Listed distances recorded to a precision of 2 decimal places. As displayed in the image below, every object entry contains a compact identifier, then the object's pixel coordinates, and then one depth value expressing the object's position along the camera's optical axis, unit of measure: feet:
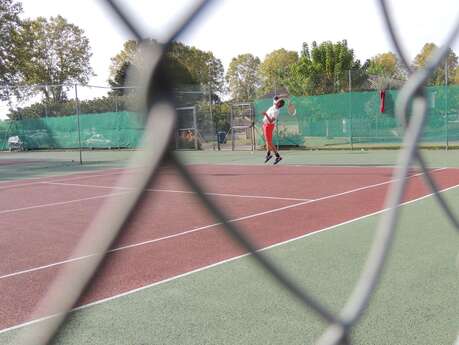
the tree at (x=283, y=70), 109.50
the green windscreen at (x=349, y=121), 50.83
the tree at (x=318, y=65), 104.47
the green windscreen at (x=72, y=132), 75.21
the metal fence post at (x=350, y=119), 55.57
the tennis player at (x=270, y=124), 36.11
